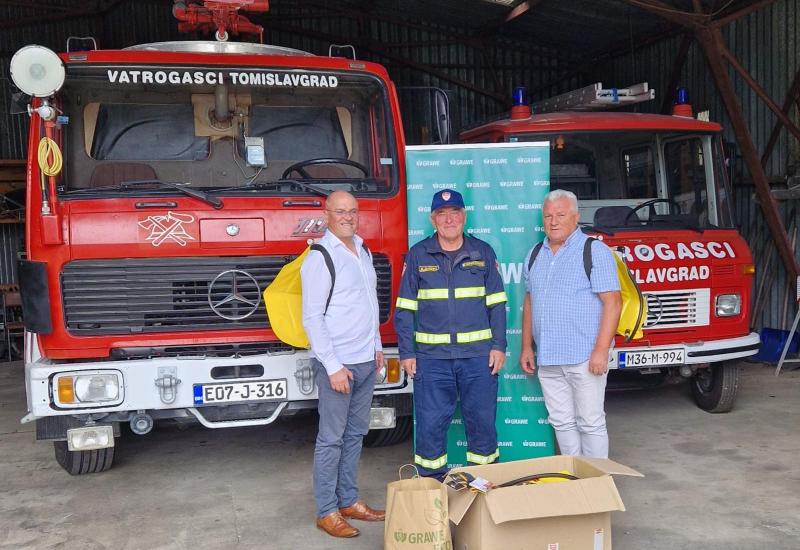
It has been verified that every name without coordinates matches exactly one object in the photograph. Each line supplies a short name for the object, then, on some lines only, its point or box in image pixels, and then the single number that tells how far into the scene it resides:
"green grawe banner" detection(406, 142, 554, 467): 4.47
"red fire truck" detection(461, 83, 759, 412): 5.51
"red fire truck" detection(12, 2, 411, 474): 4.03
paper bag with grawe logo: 3.17
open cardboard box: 3.03
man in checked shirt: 3.86
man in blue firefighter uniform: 3.96
